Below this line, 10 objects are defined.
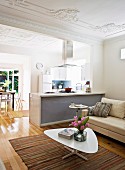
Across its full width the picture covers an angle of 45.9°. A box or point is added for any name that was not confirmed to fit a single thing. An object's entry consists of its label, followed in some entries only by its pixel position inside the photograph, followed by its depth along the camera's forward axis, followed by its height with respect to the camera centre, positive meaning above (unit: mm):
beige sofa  3139 -871
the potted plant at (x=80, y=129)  2379 -721
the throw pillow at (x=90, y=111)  4031 -716
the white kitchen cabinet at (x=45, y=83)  6961 +87
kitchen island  4336 -661
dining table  6489 -349
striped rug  2312 -1264
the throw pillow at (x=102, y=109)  3836 -654
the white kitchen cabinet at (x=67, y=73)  7680 +614
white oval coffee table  2127 -905
